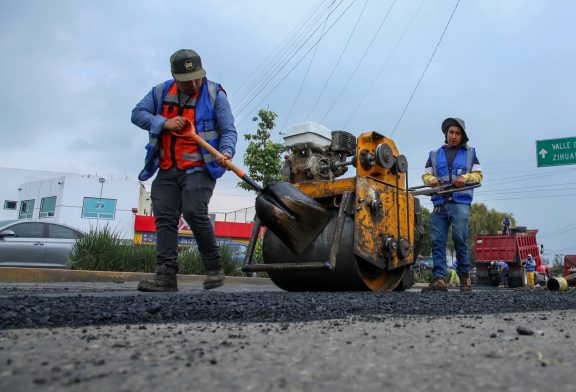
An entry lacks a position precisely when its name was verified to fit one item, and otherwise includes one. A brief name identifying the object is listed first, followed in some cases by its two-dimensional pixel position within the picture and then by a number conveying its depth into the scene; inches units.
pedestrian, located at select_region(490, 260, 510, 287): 640.4
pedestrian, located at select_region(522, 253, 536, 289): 571.8
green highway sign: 728.3
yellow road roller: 173.2
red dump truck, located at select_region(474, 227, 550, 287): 654.5
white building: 1460.4
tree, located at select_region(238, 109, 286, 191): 642.8
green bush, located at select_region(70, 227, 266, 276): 330.3
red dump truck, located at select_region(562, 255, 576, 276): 859.5
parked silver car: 348.2
